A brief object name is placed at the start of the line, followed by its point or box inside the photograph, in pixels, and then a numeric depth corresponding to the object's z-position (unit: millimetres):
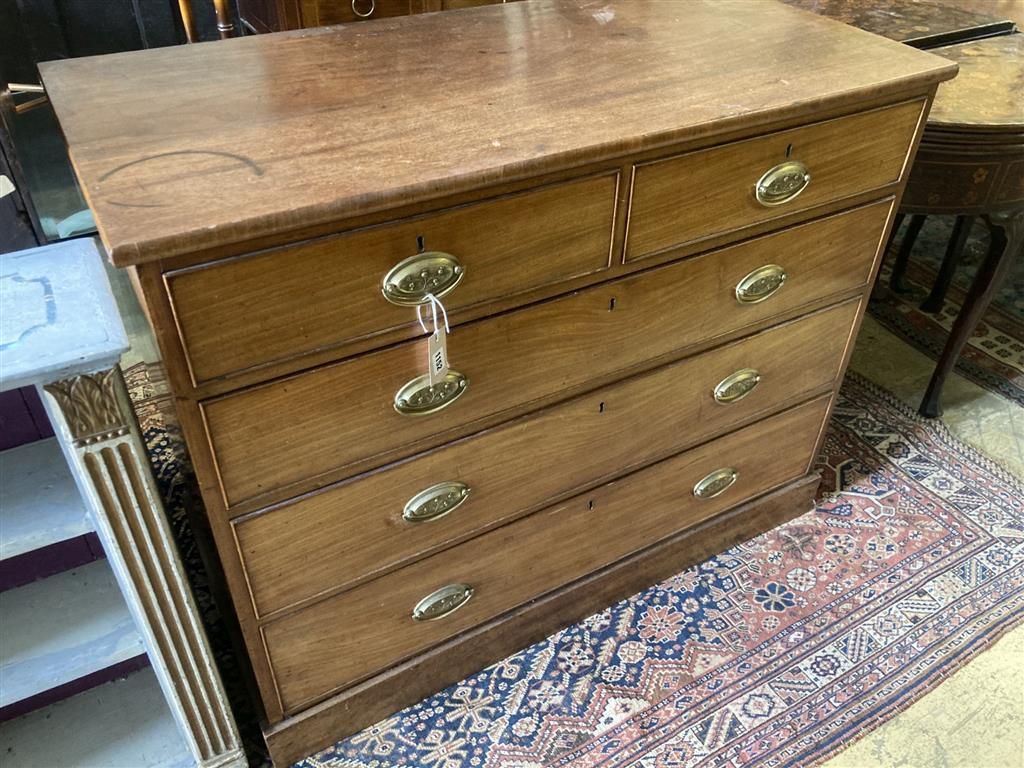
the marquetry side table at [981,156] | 1543
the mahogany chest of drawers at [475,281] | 921
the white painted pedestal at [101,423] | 853
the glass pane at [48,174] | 2312
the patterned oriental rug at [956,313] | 2205
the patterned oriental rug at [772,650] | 1377
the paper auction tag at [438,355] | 1025
